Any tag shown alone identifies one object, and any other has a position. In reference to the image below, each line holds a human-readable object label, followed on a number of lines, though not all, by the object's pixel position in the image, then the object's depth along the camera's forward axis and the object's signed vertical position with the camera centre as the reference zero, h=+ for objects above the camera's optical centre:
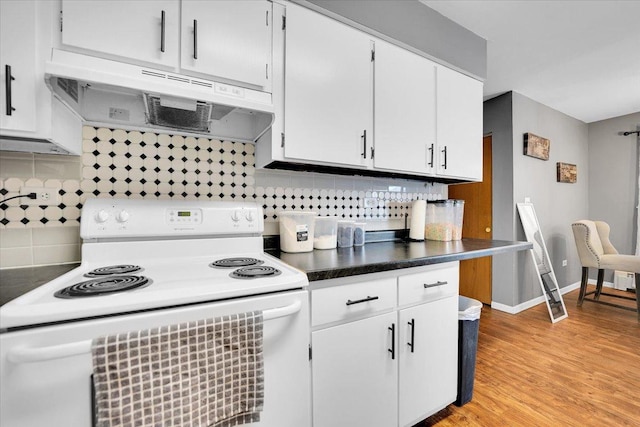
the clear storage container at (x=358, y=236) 1.79 -0.14
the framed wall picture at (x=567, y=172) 3.91 +0.60
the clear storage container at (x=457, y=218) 2.06 -0.03
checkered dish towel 0.69 -0.43
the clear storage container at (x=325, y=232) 1.65 -0.11
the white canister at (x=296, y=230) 1.53 -0.09
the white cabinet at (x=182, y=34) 1.01 +0.71
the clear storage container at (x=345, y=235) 1.73 -0.13
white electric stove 0.66 -0.24
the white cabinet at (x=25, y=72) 0.91 +0.46
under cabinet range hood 0.98 +0.47
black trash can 1.63 -0.78
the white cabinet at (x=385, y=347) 1.13 -0.60
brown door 3.54 -0.13
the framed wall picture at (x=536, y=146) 3.36 +0.84
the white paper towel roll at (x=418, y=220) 2.04 -0.04
